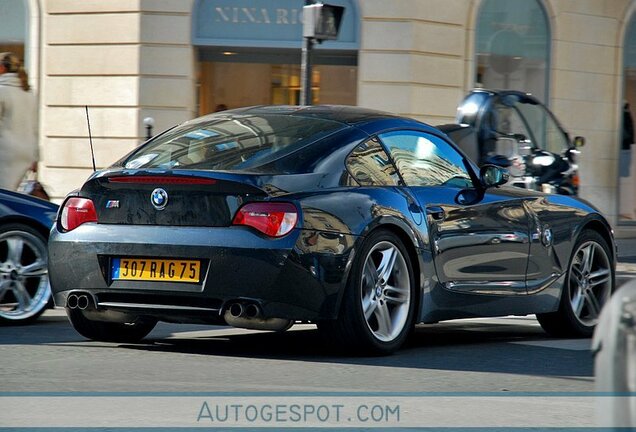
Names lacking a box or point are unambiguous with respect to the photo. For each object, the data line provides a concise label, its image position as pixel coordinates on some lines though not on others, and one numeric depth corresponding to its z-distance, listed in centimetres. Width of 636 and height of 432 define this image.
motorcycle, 2865
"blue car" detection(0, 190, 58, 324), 1727
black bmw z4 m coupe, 1338
